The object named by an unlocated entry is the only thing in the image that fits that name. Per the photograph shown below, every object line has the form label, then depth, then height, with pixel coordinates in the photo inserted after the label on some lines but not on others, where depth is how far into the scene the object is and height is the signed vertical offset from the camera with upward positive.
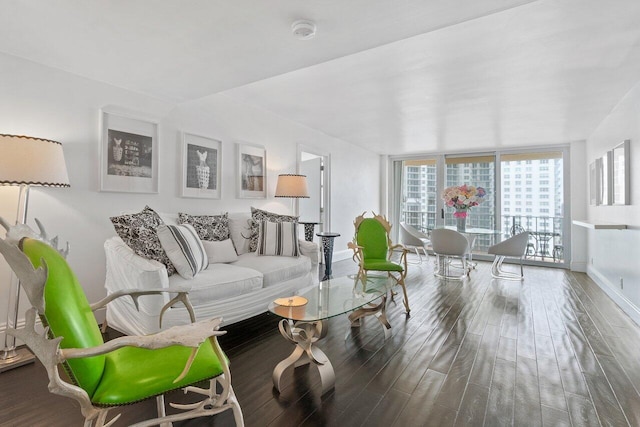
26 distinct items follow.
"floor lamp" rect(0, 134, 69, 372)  2.04 +0.28
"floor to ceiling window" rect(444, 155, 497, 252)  6.78 +0.75
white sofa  2.21 -0.60
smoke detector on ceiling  1.91 +1.14
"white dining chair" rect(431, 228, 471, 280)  4.71 -0.47
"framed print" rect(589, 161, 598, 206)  4.73 +0.49
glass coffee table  1.91 -0.61
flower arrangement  4.99 +0.29
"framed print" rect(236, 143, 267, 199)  4.14 +0.58
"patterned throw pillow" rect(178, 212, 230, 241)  3.18 -0.12
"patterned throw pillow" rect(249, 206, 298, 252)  3.61 -0.06
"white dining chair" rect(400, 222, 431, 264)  5.38 -0.42
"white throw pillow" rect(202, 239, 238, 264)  3.08 -0.37
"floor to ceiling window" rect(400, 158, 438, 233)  7.45 +0.52
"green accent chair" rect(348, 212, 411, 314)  3.58 -0.28
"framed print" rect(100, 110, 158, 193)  2.90 +0.57
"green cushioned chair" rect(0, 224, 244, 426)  0.93 -0.44
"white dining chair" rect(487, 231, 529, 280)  4.73 -0.48
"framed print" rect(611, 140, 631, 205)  3.27 +0.47
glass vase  5.05 +0.02
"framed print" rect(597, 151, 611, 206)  3.89 +0.50
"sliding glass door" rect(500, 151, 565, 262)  6.19 +0.33
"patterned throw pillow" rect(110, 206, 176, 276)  2.41 -0.18
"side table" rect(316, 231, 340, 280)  4.75 -0.56
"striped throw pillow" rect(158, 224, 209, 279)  2.48 -0.29
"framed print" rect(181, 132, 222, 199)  3.54 +0.55
